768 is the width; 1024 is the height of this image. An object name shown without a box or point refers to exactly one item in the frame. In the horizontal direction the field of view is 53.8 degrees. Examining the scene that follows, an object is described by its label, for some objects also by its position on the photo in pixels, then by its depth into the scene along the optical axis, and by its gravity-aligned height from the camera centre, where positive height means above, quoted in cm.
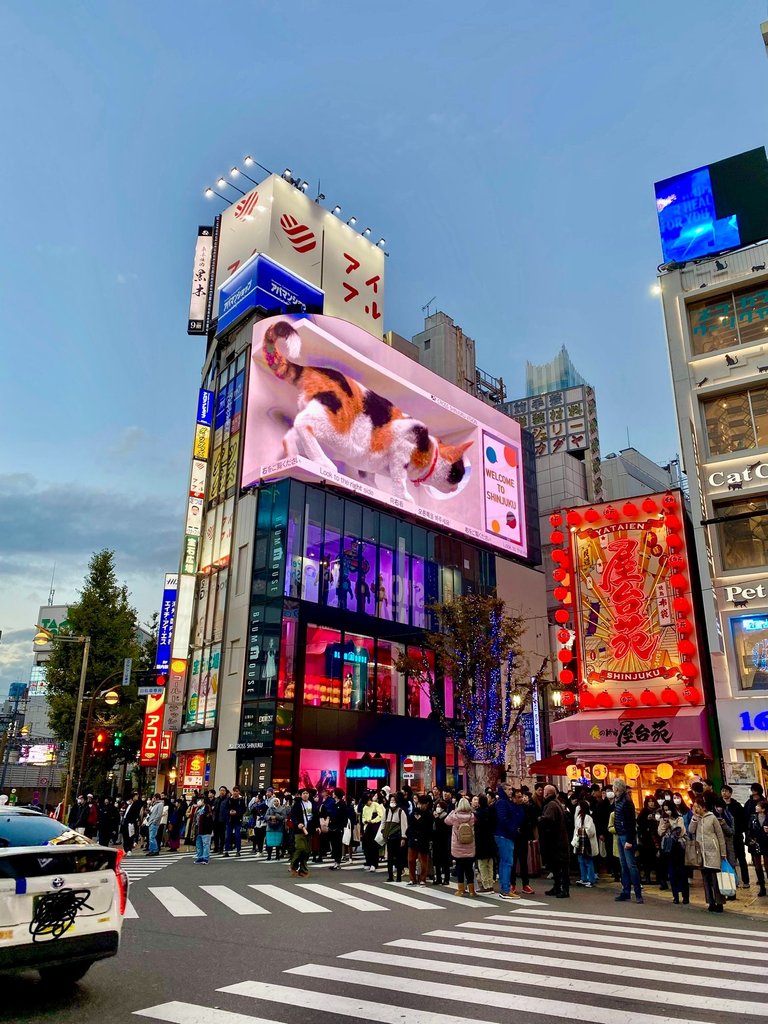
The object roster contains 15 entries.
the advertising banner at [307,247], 4469 +3004
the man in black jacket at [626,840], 1316 -131
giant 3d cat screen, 3762 +1764
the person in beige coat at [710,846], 1223 -131
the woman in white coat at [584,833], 1509 -138
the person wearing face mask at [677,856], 1318 -159
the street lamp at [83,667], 2766 +359
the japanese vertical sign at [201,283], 4716 +2887
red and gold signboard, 2291 +480
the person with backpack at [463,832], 1366 -124
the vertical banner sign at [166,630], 3794 +617
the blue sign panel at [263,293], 4109 +2506
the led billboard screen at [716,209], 2619 +1878
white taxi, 600 -113
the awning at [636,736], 2086 +70
